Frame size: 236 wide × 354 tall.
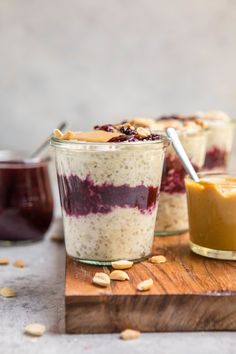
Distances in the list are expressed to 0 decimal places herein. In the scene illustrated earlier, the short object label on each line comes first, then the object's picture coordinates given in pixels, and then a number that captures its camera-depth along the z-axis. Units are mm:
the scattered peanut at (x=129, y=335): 462
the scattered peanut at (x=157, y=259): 559
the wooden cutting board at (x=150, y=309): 475
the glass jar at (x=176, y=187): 643
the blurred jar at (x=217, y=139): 736
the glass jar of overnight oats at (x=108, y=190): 533
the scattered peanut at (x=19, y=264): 629
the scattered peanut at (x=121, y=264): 537
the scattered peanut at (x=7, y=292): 544
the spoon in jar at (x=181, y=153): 581
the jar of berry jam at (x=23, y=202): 699
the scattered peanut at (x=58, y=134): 554
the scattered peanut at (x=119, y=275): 510
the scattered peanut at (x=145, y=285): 484
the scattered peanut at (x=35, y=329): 470
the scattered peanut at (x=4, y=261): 635
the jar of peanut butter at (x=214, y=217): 565
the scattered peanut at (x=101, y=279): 496
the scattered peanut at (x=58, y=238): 734
